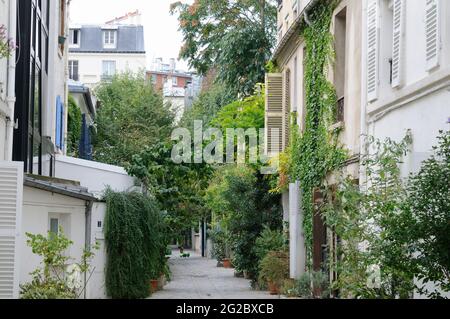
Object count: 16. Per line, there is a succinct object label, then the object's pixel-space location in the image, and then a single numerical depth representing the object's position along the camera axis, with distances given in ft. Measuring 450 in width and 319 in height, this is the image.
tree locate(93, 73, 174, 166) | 138.21
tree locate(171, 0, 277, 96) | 116.06
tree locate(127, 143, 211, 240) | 83.51
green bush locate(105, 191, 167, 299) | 67.56
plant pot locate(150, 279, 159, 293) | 78.17
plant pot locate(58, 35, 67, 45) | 91.66
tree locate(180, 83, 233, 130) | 154.81
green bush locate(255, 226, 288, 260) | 78.54
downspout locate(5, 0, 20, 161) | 53.47
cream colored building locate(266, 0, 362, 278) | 53.26
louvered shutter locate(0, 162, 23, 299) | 38.81
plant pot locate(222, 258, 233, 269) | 135.13
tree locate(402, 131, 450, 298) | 30.30
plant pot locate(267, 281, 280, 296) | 73.38
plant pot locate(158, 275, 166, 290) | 82.48
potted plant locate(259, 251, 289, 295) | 73.36
